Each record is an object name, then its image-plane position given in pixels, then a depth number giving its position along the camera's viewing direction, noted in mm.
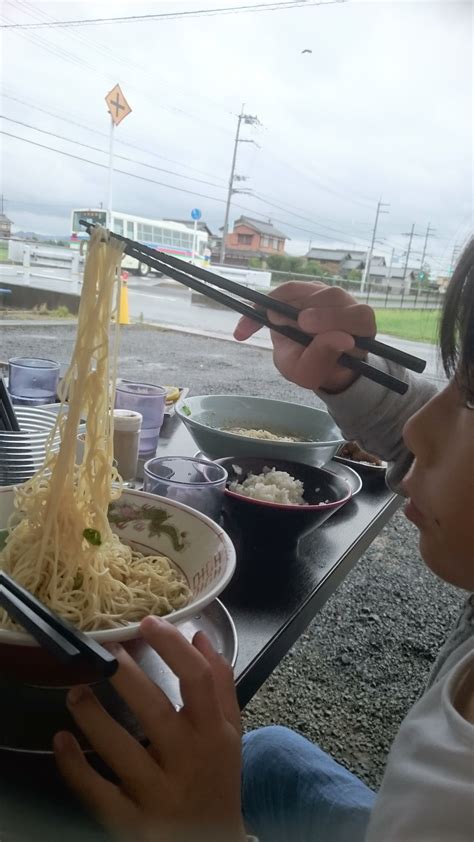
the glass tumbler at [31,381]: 1137
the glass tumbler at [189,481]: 725
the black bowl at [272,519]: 693
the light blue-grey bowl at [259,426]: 956
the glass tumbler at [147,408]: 1069
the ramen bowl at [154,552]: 417
